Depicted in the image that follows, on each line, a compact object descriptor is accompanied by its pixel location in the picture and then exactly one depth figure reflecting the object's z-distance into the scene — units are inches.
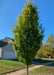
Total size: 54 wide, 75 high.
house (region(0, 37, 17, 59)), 608.2
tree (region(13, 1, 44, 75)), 127.5
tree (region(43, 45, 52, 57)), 751.9
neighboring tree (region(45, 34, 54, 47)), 750.7
